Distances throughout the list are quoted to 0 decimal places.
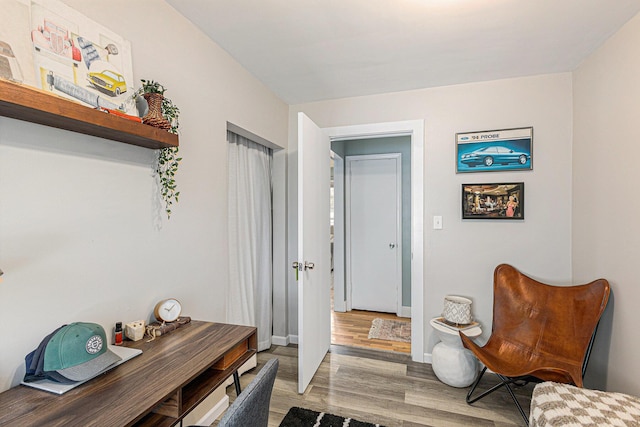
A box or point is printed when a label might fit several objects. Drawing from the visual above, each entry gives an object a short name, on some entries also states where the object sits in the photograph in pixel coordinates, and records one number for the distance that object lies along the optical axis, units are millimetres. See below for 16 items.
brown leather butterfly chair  1925
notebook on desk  947
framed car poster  2490
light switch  2703
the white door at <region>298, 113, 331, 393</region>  2264
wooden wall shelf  886
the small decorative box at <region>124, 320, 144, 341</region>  1350
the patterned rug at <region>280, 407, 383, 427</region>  1928
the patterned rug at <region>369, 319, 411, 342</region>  3383
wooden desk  847
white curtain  2516
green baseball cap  985
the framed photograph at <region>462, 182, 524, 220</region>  2498
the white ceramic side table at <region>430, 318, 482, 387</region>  2332
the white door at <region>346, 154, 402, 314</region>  4113
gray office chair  817
